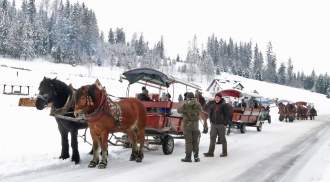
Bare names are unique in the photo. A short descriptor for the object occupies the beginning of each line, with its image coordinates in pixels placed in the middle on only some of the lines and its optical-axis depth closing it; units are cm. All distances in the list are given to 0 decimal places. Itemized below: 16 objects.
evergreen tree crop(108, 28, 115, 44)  16150
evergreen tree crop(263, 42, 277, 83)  18238
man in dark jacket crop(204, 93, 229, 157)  1468
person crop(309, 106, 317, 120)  5070
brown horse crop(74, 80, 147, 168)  1112
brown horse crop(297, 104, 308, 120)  4803
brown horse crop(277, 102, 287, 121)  4253
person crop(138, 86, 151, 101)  1572
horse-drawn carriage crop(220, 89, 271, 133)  2486
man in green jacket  1334
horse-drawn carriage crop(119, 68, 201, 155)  1445
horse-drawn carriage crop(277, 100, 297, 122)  4225
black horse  1150
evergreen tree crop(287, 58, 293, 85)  19250
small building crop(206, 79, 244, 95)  7294
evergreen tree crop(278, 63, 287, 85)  18525
